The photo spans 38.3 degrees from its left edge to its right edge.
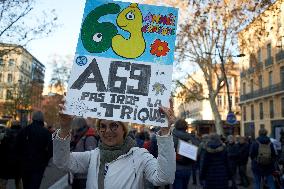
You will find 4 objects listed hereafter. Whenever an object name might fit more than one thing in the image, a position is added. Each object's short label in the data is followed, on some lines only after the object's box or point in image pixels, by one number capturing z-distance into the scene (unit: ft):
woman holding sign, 9.61
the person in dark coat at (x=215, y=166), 26.45
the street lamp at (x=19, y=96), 130.85
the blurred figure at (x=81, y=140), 20.44
